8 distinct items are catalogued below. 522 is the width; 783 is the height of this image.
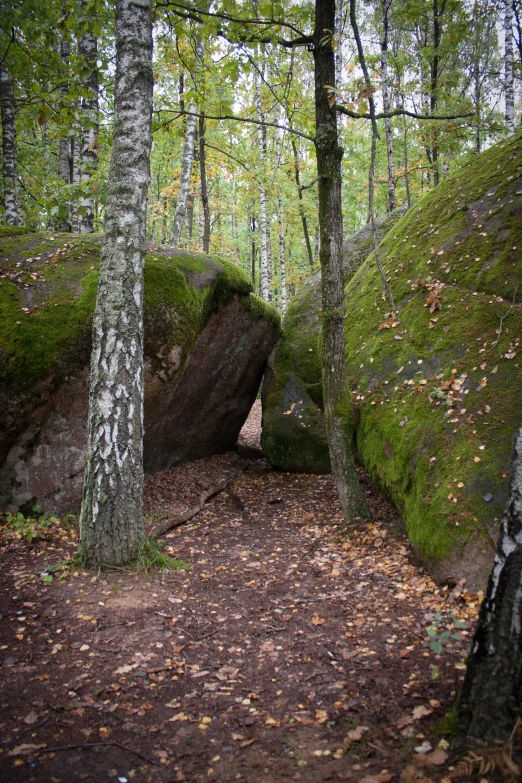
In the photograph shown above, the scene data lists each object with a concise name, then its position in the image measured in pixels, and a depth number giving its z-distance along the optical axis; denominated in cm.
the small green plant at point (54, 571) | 437
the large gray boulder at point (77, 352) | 587
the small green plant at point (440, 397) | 506
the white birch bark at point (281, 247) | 1793
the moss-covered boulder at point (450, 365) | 430
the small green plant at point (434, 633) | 245
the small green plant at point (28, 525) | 531
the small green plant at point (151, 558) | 462
